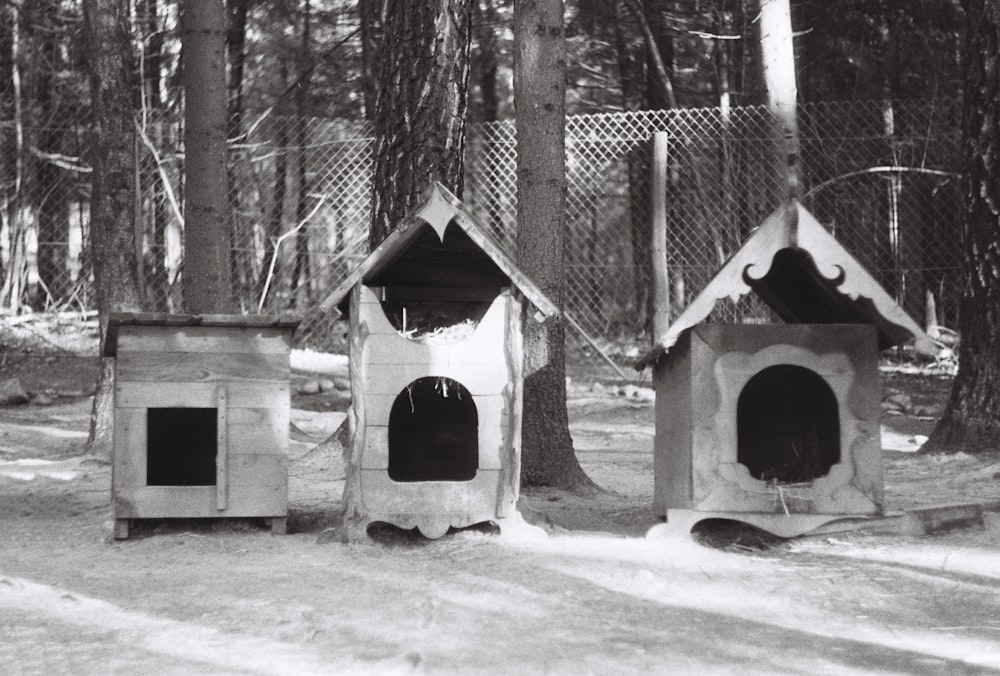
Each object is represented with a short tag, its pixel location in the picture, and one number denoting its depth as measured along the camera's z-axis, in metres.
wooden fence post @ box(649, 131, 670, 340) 11.16
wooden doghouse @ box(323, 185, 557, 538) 5.44
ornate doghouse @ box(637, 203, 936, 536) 5.23
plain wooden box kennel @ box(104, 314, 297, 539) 5.68
